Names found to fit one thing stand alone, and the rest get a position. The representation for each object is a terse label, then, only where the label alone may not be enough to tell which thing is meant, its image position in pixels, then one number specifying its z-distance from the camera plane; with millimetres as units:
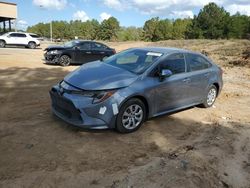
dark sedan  10055
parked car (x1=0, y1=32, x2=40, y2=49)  17730
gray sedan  3491
